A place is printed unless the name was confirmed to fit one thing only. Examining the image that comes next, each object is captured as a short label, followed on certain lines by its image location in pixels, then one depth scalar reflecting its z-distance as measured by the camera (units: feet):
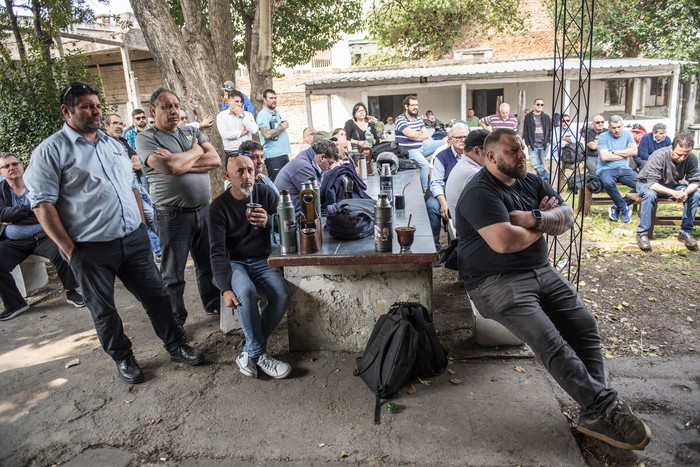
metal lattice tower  14.70
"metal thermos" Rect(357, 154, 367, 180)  20.89
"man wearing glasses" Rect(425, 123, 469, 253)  18.26
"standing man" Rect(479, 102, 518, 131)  36.22
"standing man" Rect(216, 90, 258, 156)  22.56
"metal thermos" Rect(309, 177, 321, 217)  12.73
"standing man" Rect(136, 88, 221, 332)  13.00
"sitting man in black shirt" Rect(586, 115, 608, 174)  28.37
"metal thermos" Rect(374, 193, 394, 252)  11.15
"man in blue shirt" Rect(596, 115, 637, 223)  25.27
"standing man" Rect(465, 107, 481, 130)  51.78
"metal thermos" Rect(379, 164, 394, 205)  15.64
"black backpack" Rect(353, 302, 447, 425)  10.67
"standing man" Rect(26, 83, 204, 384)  10.84
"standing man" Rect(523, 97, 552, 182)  34.32
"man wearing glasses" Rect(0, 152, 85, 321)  16.85
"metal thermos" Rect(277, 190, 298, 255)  11.69
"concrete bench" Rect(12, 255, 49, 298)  18.45
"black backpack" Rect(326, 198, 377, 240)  12.44
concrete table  11.80
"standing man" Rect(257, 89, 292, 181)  25.12
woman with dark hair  28.32
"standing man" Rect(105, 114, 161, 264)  20.99
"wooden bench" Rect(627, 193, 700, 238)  21.50
